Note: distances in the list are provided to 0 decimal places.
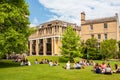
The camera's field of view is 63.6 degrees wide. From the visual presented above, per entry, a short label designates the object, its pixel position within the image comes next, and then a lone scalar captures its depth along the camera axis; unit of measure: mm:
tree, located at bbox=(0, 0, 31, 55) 13819
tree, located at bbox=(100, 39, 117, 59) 22885
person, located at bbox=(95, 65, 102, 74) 11060
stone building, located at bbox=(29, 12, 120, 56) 26539
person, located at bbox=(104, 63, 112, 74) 10589
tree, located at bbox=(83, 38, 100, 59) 23312
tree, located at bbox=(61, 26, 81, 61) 20472
